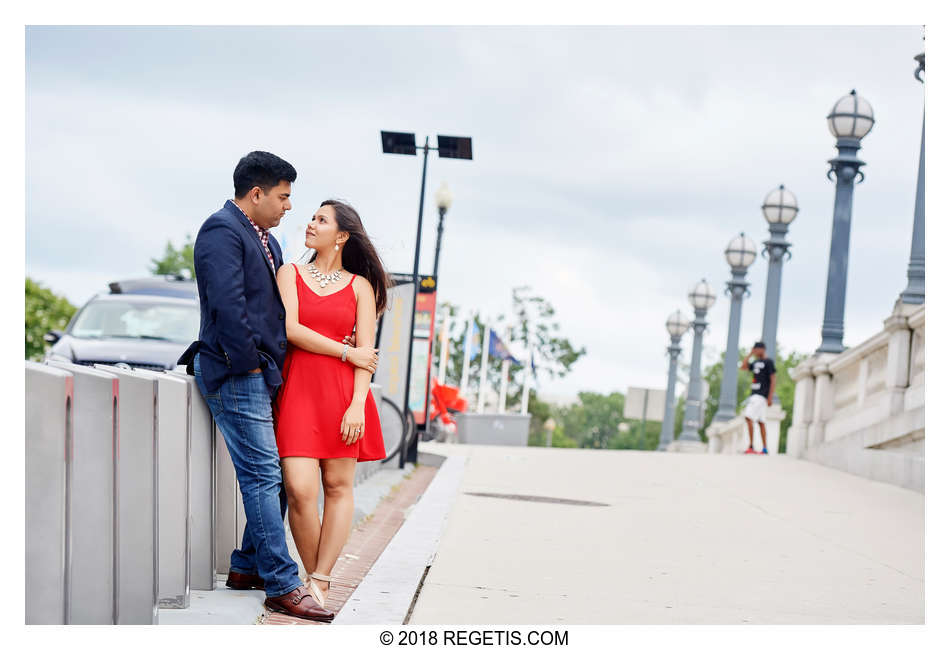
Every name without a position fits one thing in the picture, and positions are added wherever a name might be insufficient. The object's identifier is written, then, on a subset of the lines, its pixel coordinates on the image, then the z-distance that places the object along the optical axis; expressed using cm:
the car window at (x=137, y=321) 1567
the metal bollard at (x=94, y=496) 405
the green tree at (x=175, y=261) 6675
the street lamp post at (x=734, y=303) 2695
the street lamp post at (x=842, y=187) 1928
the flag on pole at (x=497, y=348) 4528
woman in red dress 523
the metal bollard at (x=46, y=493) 379
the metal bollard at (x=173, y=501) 498
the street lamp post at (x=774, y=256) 2405
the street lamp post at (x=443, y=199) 2176
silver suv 1462
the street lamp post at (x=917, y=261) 1569
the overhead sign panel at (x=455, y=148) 1666
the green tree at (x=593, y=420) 12681
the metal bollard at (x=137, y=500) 450
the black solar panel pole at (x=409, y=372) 1503
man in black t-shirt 2031
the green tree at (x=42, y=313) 7038
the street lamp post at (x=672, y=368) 3453
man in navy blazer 494
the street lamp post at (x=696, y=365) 3062
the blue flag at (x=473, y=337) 4103
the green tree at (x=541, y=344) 6469
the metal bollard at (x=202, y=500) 550
